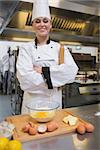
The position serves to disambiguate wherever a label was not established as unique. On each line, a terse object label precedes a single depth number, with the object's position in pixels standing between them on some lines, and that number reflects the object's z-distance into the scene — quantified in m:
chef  1.12
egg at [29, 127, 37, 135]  0.69
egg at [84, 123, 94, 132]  0.74
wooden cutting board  0.67
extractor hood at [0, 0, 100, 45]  1.87
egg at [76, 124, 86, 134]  0.72
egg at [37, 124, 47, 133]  0.71
